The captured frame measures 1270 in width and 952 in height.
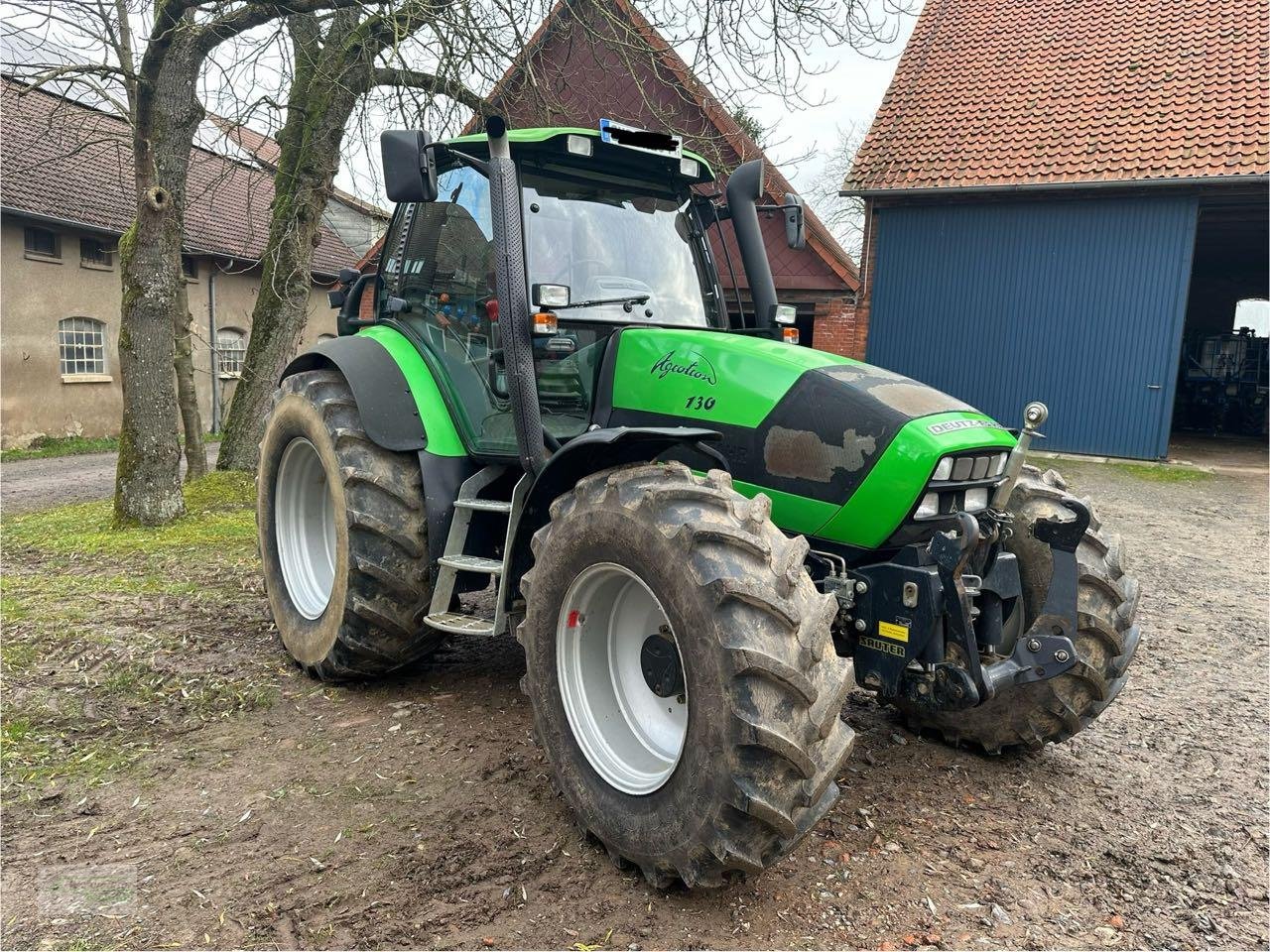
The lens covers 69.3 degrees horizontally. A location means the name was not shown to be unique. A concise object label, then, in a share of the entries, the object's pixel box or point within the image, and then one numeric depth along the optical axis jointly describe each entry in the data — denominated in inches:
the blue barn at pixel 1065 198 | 516.7
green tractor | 98.3
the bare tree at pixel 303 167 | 338.3
